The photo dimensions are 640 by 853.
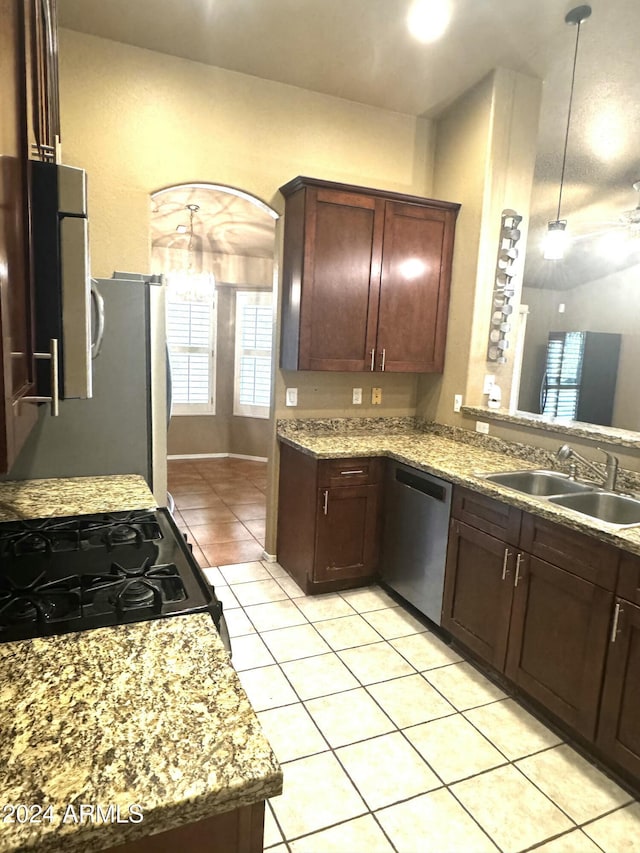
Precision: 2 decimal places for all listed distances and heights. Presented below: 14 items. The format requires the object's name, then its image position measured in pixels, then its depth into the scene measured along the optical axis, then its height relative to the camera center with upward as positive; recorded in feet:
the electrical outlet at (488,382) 11.10 -0.43
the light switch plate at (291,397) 11.40 -0.98
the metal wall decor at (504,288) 10.51 +1.50
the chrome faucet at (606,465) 7.79 -1.48
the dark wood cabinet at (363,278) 10.25 +1.56
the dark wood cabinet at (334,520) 10.14 -3.29
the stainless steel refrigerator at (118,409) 7.16 -0.94
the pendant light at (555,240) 10.05 +2.39
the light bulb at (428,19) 8.32 +5.53
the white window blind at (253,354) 21.56 -0.18
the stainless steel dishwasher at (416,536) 9.03 -3.24
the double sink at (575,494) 7.56 -1.97
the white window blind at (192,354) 21.30 -0.33
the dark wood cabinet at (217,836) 2.44 -2.33
